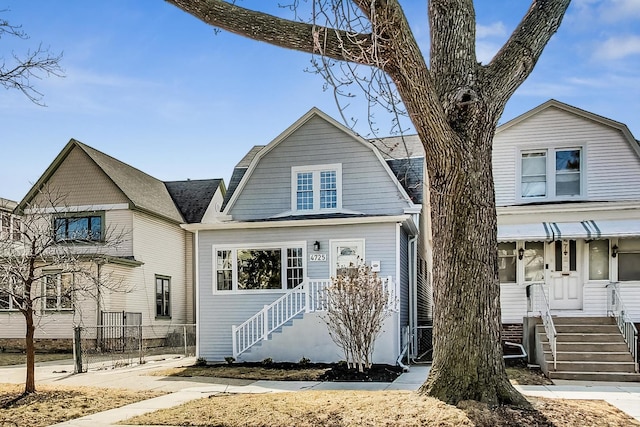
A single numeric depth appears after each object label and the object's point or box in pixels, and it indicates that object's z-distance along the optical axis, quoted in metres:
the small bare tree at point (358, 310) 12.25
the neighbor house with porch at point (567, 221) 14.02
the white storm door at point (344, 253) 14.96
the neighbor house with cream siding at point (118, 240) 19.53
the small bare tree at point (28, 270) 9.42
